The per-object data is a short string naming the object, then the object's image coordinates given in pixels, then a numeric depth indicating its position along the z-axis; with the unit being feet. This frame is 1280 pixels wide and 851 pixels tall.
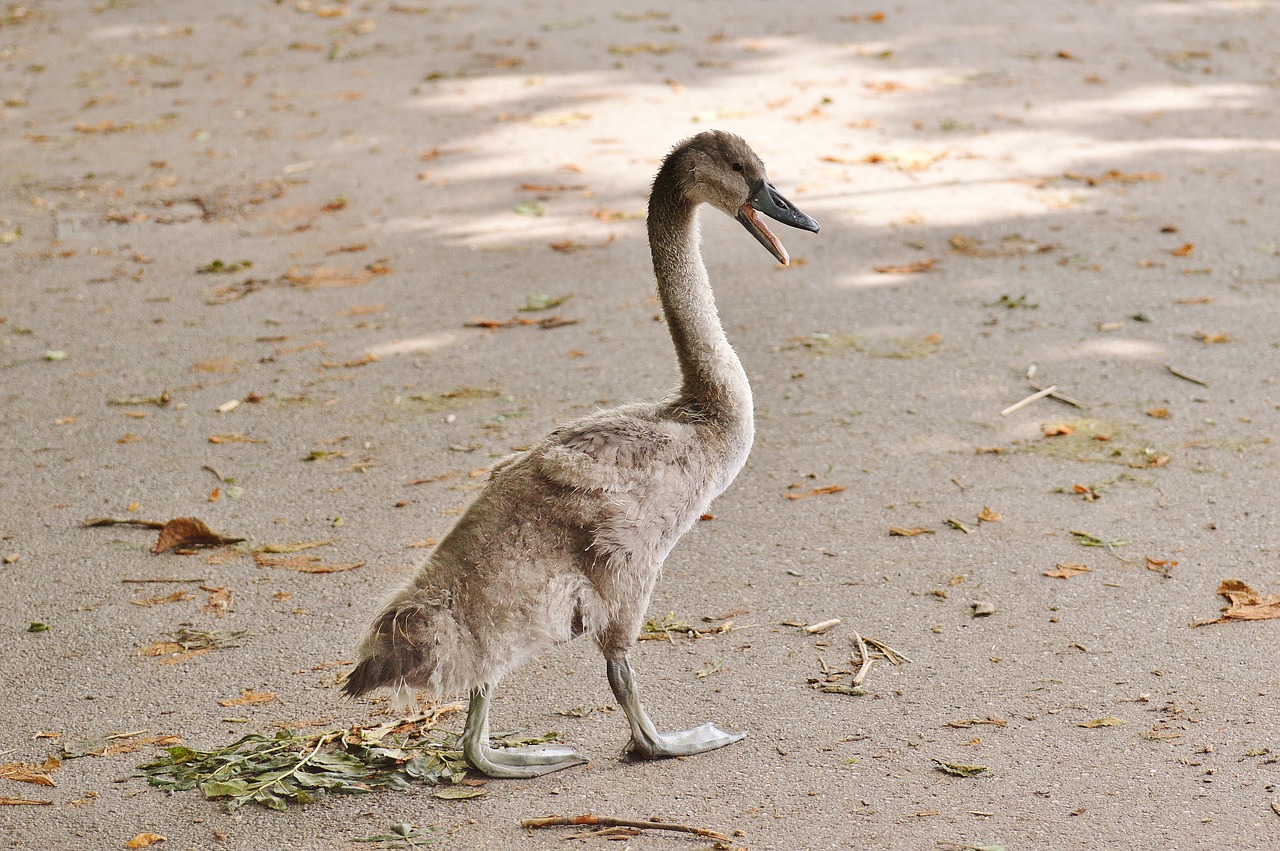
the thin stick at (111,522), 35.65
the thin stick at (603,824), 22.56
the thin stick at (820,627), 29.48
